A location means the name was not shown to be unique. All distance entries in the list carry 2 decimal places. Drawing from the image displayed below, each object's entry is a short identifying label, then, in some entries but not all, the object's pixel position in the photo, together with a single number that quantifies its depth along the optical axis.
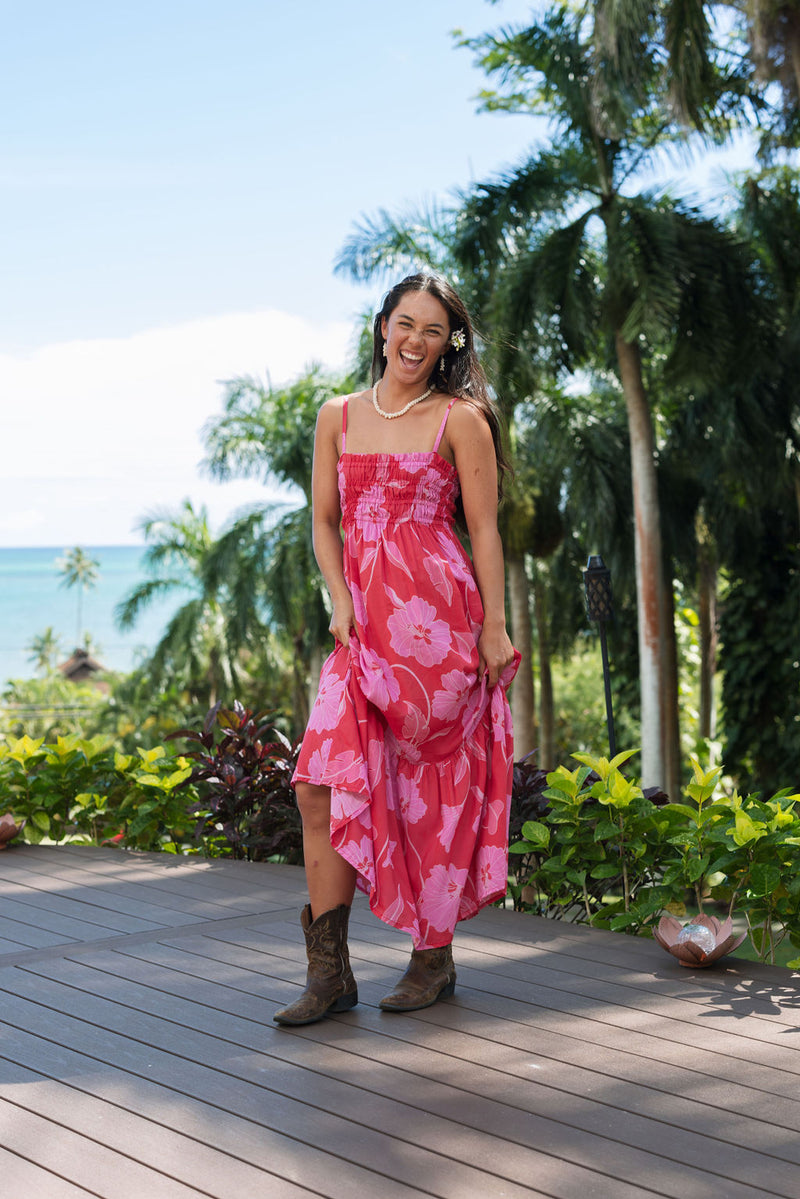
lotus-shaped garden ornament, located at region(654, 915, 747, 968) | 2.94
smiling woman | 2.65
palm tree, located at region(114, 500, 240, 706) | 19.84
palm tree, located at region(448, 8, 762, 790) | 11.87
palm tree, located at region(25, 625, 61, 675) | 60.03
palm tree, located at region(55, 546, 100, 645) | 75.25
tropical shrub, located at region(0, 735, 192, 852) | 4.89
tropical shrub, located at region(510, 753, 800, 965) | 3.20
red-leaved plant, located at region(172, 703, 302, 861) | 4.57
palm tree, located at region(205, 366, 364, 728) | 16.12
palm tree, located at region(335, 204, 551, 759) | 13.53
